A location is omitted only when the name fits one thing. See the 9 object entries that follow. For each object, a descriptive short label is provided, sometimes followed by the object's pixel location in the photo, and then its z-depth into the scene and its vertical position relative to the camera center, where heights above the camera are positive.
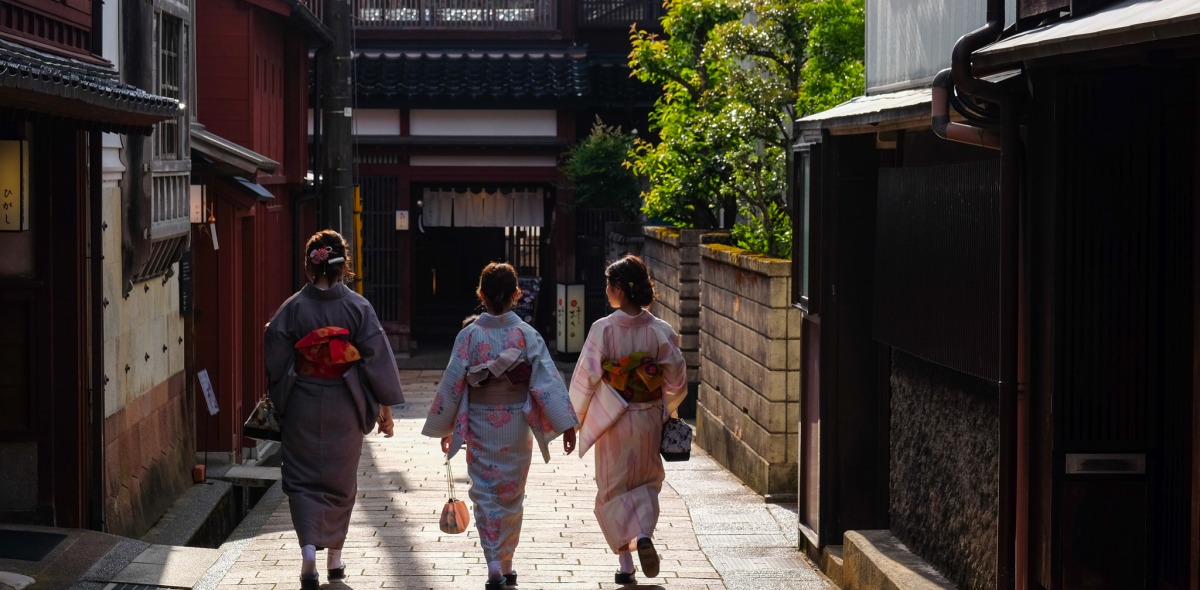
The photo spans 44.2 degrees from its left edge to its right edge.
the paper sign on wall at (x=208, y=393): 13.98 -1.56
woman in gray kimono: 8.74 -0.91
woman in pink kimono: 9.04 -0.94
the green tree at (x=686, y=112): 16.05 +1.35
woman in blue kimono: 8.88 -1.03
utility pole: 16.66 +1.15
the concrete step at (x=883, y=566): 7.41 -1.76
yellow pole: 18.56 -0.17
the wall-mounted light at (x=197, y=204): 14.09 +0.26
